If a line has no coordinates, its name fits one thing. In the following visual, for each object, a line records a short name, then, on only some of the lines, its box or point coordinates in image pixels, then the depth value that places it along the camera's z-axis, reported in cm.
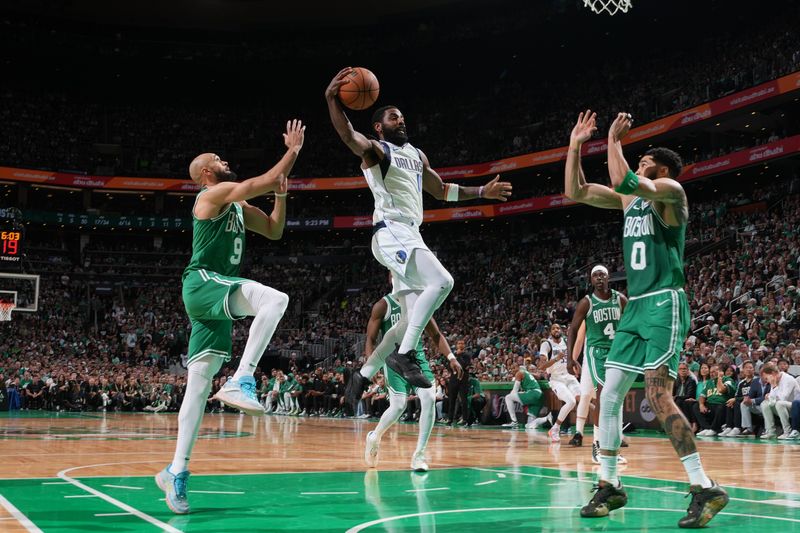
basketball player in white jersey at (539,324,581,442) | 1388
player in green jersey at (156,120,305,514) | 548
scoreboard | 2662
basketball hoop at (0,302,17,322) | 2727
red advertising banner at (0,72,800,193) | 2952
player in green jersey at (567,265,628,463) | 969
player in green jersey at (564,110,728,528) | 518
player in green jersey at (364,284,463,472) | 811
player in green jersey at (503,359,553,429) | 1711
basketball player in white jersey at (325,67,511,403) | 654
